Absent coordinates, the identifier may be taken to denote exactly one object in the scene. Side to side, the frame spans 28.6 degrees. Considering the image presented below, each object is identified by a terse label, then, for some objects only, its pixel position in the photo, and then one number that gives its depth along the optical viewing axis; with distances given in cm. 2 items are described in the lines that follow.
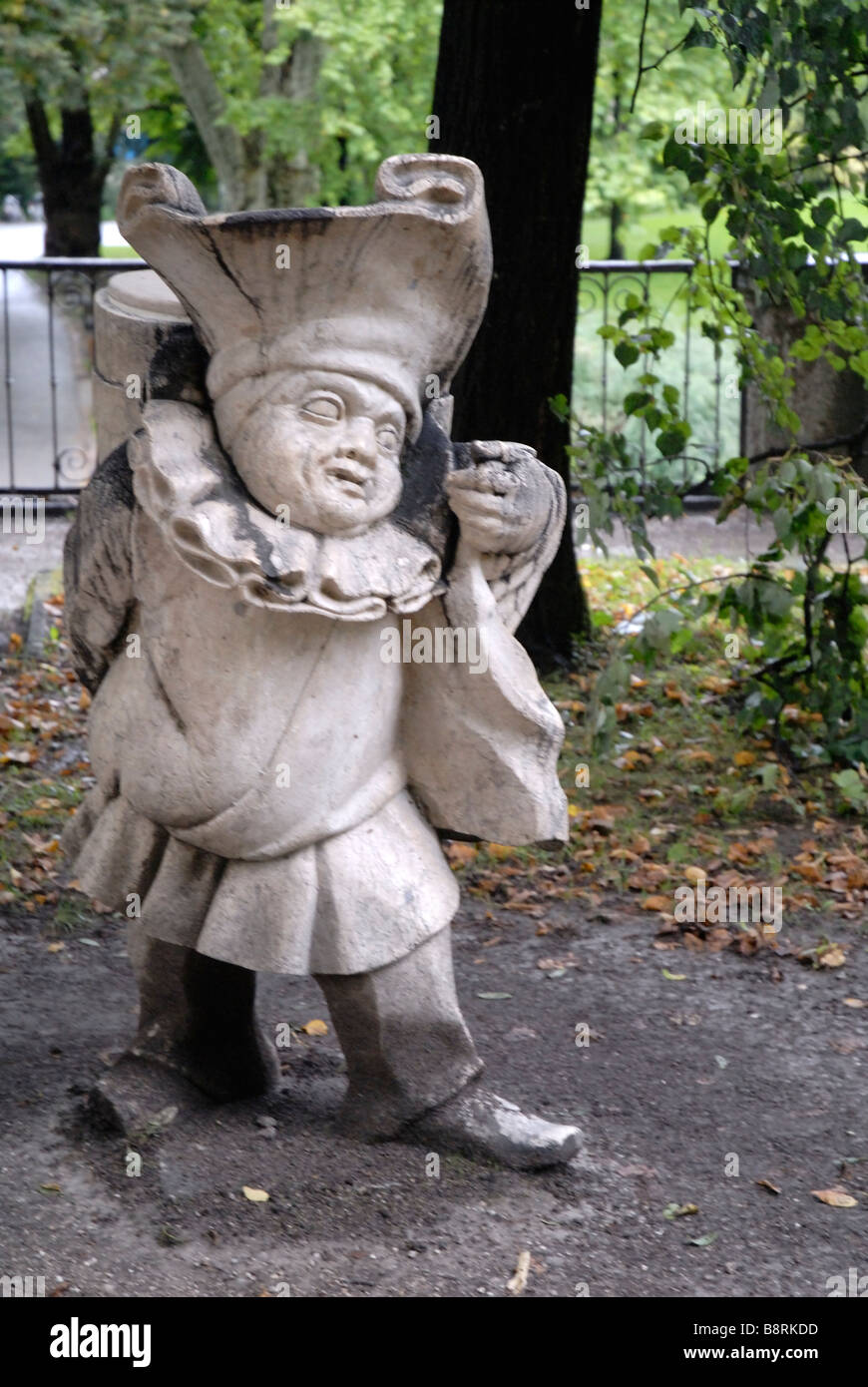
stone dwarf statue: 306
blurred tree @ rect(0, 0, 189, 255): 1364
